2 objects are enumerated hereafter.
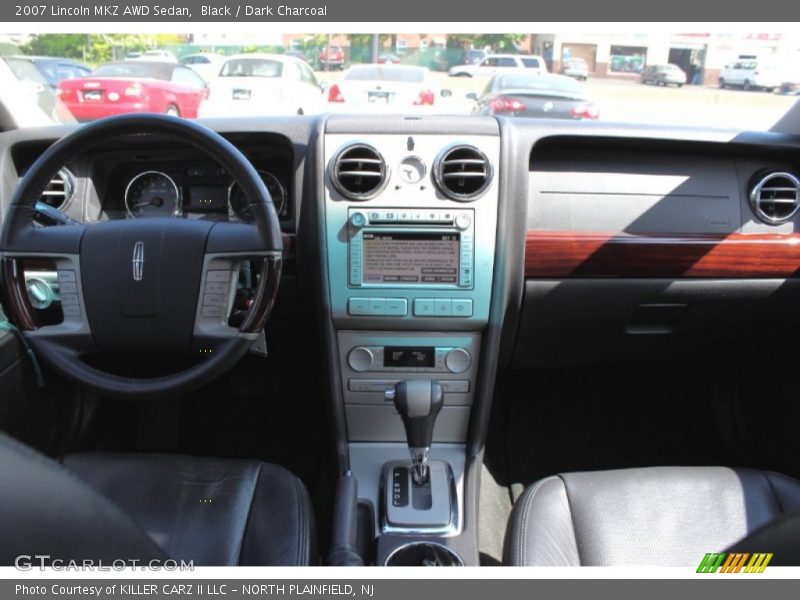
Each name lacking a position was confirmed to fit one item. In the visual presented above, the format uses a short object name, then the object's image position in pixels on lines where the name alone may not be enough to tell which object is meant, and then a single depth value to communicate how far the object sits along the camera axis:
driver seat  1.56
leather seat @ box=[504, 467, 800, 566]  1.62
